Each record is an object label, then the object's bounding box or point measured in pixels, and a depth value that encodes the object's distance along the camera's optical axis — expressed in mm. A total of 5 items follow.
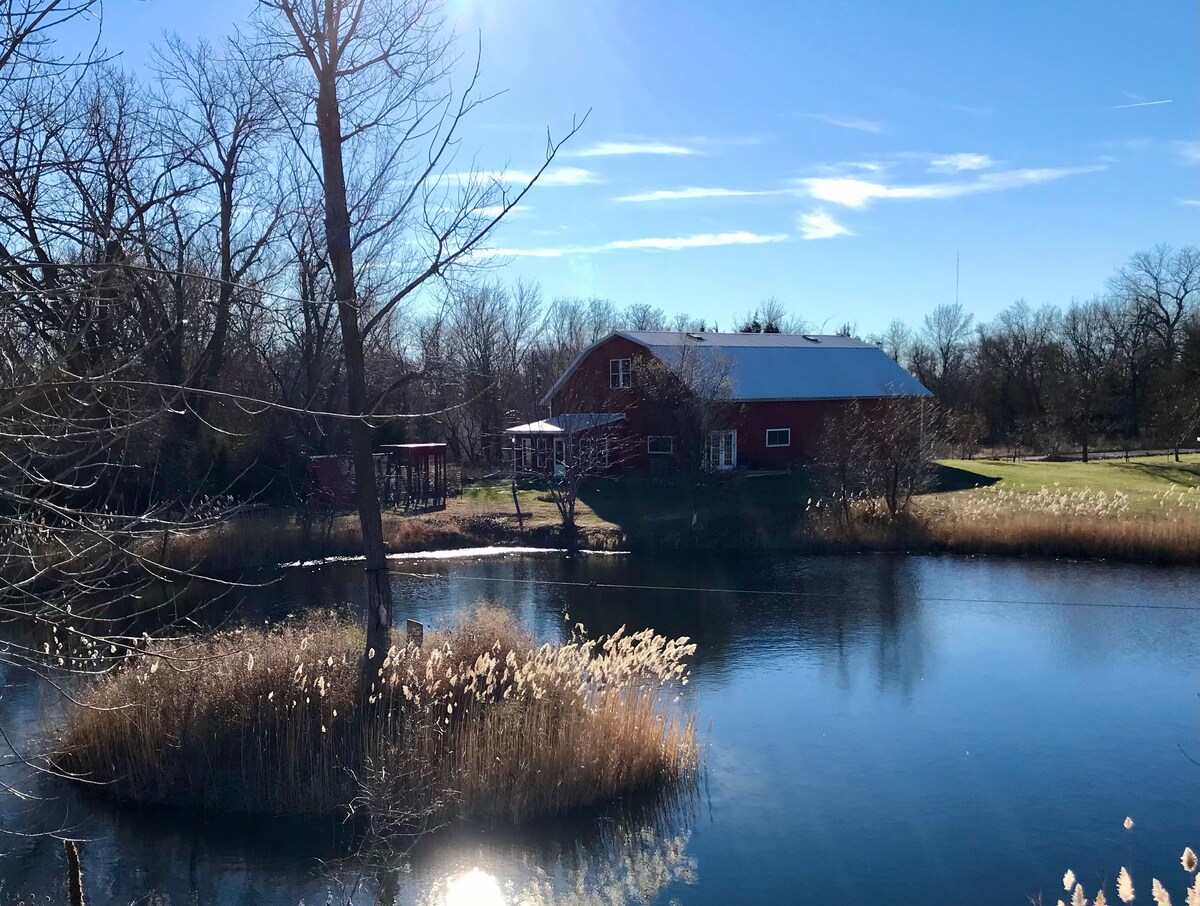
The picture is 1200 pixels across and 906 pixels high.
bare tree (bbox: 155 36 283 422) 21844
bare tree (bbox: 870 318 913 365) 71938
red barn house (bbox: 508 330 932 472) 34062
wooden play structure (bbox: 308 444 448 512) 30000
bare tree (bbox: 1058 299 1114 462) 44644
